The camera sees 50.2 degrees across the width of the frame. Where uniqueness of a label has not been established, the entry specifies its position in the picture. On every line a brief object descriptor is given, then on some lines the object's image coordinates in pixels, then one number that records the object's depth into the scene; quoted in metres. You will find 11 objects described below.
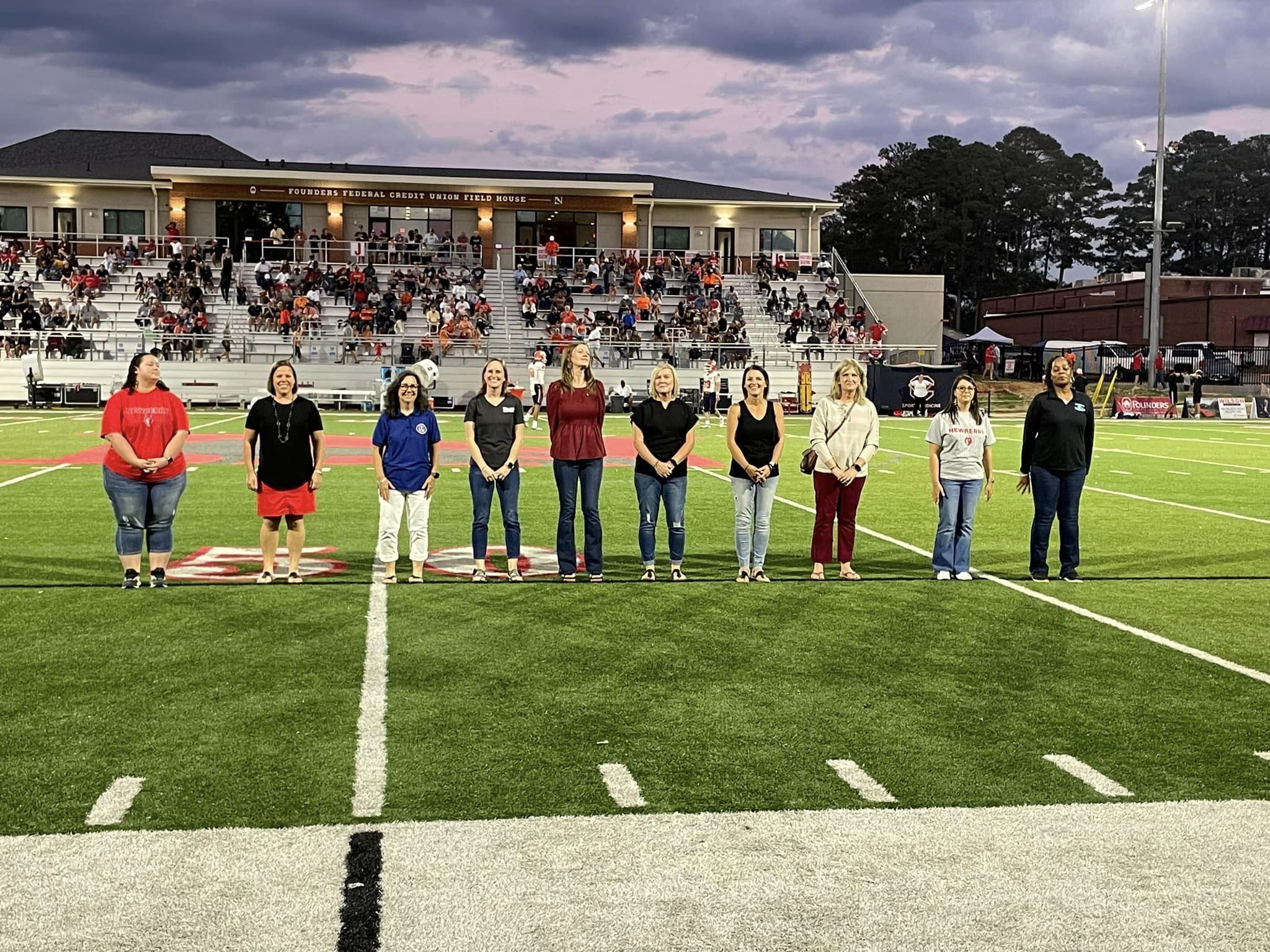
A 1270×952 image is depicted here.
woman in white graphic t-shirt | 11.34
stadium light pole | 50.75
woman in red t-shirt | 10.25
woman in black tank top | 10.95
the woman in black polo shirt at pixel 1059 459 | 11.45
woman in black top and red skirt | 10.64
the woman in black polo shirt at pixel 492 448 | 10.92
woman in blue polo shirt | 10.76
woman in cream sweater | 11.27
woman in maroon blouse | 10.86
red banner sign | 45.16
